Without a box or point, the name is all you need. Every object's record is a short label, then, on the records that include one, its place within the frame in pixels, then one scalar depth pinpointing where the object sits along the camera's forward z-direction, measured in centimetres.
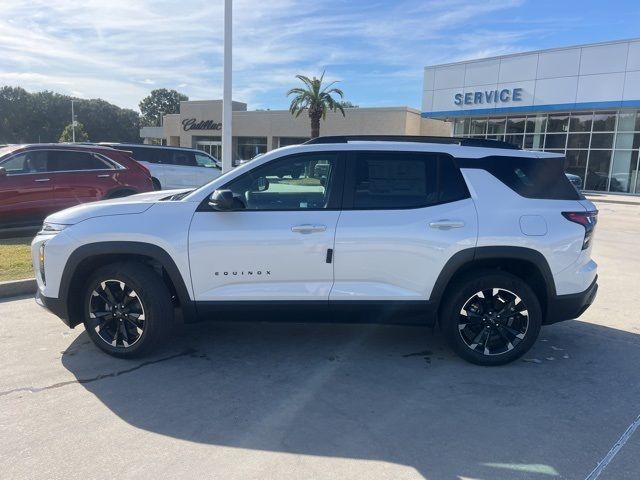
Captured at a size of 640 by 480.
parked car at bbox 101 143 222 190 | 1503
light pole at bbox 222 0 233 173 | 1295
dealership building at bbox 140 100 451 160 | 4222
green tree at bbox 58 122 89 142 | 8469
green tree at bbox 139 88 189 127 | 12244
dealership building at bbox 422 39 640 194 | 2748
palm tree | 4053
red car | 883
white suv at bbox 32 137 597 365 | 405
